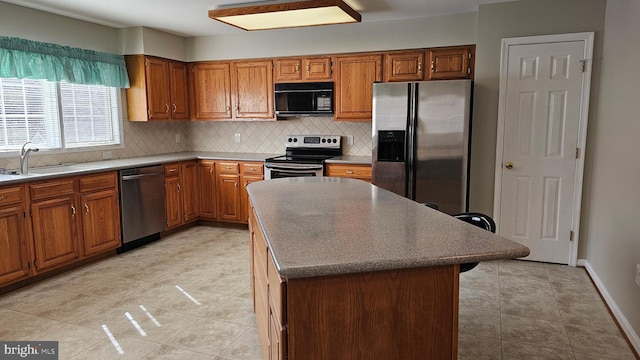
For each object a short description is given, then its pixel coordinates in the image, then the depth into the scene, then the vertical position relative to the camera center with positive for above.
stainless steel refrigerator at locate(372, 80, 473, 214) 3.90 -0.10
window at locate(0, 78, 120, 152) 3.84 +0.14
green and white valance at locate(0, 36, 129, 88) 3.69 +0.63
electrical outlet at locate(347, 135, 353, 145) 5.21 -0.12
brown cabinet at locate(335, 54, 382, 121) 4.66 +0.50
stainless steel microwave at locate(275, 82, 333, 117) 4.89 +0.36
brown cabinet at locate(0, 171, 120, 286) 3.29 -0.80
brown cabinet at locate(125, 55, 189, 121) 4.86 +0.48
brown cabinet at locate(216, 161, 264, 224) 5.11 -0.68
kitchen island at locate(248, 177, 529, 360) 1.45 -0.56
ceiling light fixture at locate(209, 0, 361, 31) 3.37 +0.97
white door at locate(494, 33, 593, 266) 3.72 -0.10
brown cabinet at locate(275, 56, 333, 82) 4.87 +0.70
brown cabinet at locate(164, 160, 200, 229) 4.93 -0.76
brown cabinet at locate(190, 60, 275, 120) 5.20 +0.49
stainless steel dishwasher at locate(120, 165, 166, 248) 4.33 -0.78
